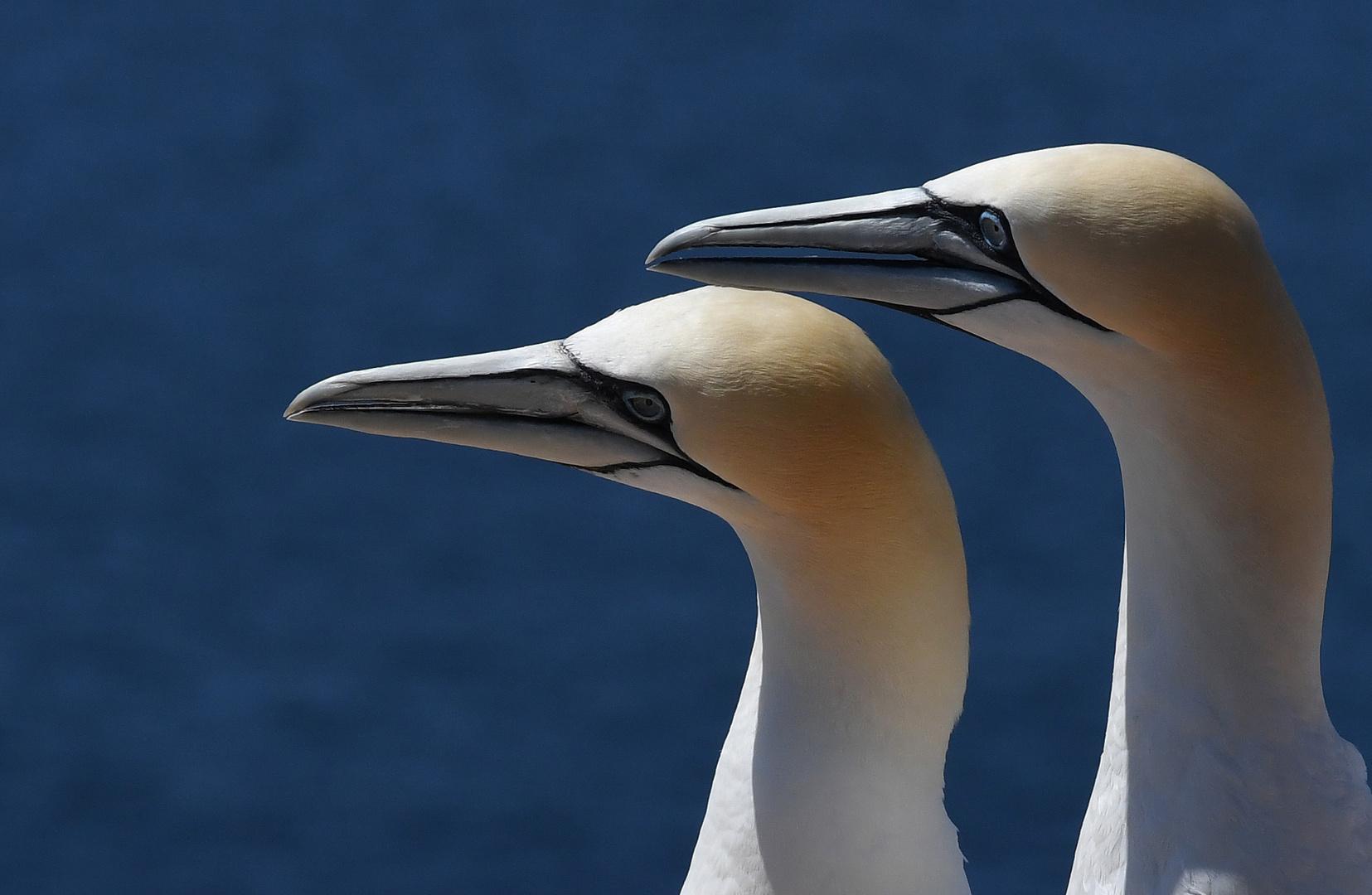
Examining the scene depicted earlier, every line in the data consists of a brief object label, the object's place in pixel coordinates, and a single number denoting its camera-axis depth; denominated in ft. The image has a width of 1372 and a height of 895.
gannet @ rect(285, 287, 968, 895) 21.20
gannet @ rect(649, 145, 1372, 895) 19.35
